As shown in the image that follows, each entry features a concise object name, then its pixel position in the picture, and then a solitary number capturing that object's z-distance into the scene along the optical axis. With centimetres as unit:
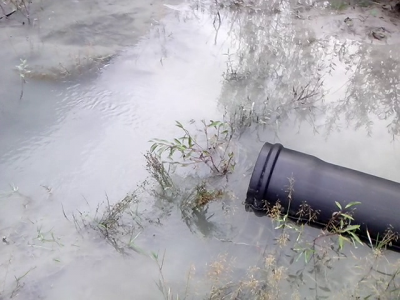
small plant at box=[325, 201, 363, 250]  211
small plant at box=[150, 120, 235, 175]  264
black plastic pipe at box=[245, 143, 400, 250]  216
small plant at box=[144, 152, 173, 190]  253
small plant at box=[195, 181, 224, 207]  245
